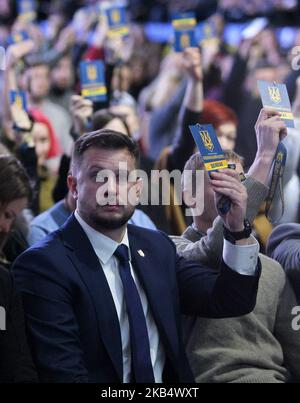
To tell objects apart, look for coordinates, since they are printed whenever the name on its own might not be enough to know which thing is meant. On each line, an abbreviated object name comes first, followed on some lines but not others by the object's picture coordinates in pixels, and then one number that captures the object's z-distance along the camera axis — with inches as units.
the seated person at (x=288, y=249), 224.6
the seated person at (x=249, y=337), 209.1
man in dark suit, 191.7
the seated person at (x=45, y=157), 317.7
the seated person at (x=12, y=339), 187.7
